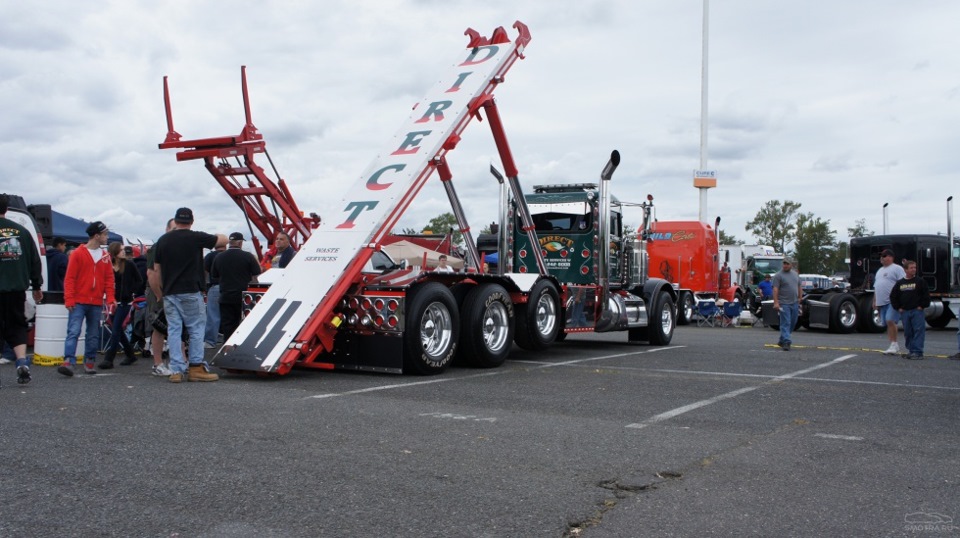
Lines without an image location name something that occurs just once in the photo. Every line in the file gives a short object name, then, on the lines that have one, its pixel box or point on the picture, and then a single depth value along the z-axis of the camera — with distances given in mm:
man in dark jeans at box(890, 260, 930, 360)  12984
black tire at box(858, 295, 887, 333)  21000
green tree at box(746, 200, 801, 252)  71438
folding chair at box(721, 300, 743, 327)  23484
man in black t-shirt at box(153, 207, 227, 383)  8680
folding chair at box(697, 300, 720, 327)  23602
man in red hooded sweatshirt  9312
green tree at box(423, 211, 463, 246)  67662
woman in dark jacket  10266
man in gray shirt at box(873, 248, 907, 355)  13648
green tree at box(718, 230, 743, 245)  75944
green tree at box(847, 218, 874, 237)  70975
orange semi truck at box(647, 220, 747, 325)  24516
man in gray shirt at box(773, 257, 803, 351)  14305
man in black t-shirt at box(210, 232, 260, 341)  10906
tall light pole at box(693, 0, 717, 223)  36406
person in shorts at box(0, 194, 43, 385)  8180
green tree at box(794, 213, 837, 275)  69062
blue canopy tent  18062
